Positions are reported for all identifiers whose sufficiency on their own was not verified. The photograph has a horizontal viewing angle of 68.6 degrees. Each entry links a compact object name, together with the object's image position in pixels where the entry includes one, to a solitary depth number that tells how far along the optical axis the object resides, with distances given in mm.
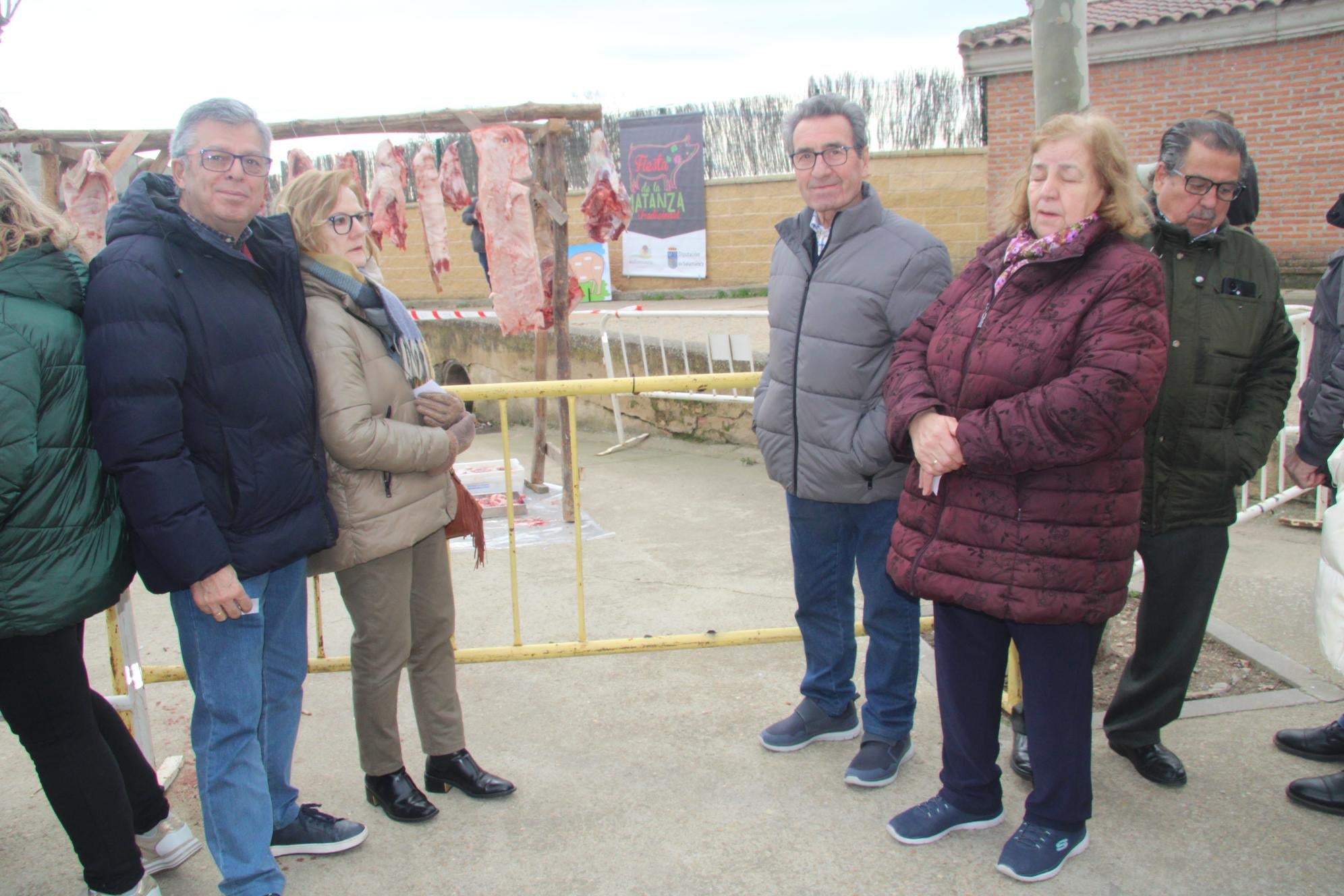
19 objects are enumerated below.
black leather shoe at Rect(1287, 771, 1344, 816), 2713
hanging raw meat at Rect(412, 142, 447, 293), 6227
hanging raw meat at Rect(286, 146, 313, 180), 5770
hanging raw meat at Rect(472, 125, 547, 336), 5859
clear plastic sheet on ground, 5969
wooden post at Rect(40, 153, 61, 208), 5836
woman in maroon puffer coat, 2223
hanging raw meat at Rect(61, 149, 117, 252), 5410
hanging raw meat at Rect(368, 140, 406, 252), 6184
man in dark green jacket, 2703
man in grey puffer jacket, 2826
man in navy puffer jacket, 2109
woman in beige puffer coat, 2562
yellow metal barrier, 3518
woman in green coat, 2020
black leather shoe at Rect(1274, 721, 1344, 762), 2992
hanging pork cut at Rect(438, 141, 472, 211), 6406
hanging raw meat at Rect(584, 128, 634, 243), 6375
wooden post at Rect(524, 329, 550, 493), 6766
